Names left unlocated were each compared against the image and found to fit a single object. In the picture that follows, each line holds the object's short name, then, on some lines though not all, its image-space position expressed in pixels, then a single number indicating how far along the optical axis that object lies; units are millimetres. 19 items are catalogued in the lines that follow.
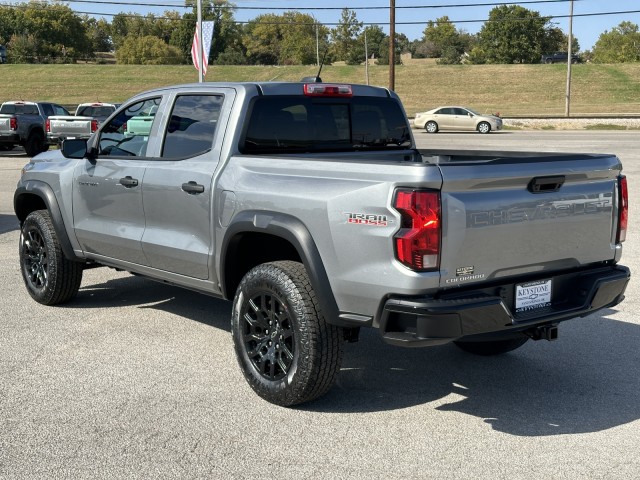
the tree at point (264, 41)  129875
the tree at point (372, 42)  112812
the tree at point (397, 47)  104500
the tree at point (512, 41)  104500
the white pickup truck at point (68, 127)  23078
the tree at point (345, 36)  123375
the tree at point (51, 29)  115250
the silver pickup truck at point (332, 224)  4105
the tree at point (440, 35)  134125
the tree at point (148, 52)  109000
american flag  25722
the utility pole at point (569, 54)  51269
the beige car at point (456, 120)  39969
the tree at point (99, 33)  140125
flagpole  25642
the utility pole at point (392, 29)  37438
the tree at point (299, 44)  112562
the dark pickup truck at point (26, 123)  23141
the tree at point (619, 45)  126862
